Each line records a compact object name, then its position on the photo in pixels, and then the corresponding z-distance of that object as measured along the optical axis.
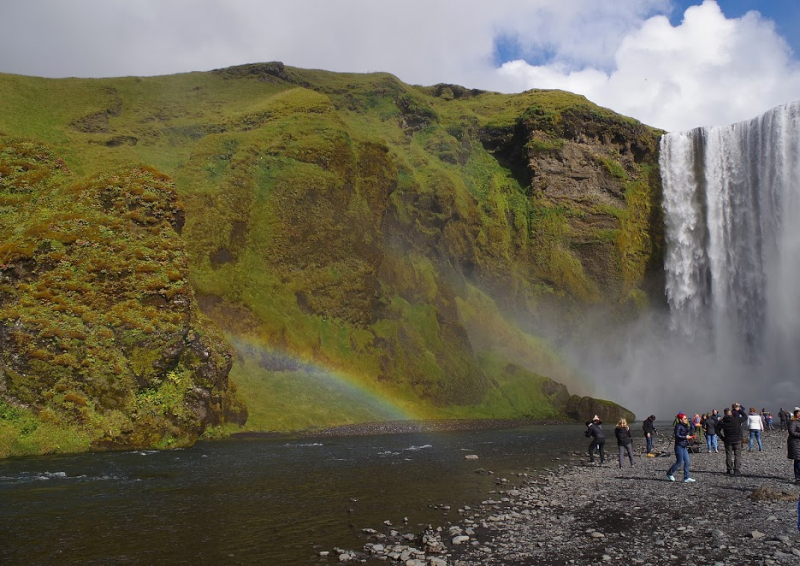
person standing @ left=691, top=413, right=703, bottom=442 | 41.88
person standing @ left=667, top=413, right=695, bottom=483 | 21.83
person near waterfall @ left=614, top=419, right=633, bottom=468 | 27.22
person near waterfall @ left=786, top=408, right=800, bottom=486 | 20.06
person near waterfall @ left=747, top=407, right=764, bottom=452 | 33.25
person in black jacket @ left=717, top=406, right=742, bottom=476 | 22.69
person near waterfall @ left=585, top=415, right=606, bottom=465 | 29.34
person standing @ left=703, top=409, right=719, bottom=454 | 32.72
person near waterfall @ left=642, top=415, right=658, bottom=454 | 34.47
